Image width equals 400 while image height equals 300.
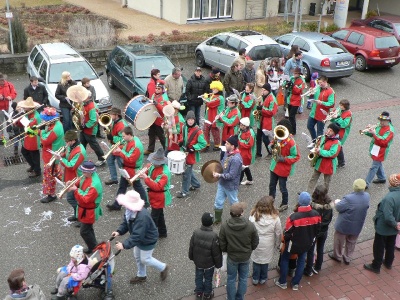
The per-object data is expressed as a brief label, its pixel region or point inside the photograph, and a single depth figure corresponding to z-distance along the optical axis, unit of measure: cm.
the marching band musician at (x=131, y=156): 837
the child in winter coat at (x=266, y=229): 684
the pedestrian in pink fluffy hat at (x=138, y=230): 658
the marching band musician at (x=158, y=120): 1042
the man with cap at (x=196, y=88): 1183
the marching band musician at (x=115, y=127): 905
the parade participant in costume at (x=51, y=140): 888
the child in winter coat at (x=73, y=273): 623
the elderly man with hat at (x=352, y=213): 737
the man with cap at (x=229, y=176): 811
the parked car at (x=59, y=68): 1276
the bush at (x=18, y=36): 1702
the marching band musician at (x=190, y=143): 905
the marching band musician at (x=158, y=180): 750
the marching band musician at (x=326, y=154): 884
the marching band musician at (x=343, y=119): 999
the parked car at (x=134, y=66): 1379
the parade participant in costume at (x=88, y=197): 719
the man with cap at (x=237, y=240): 645
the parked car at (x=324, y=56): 1606
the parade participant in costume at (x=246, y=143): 905
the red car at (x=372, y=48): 1761
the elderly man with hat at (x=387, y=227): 727
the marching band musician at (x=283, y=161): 851
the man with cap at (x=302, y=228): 677
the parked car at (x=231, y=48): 1585
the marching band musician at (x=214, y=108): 1117
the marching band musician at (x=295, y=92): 1186
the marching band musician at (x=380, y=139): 952
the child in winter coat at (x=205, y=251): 643
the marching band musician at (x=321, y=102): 1102
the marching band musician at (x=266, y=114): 1057
